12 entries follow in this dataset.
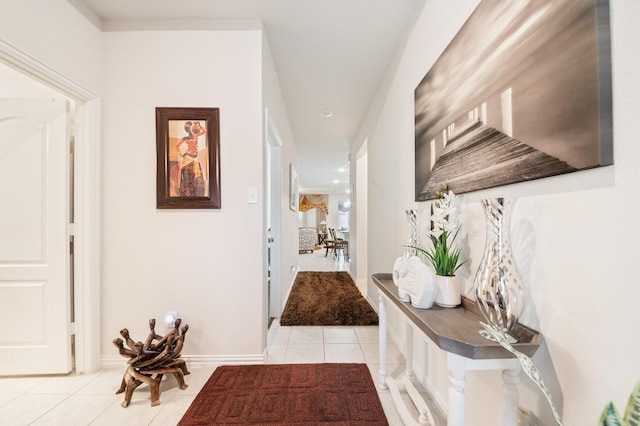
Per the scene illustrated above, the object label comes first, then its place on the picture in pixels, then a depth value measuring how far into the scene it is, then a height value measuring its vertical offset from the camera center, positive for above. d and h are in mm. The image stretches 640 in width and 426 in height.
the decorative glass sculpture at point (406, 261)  1261 -262
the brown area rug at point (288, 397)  1377 -1155
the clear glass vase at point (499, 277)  834 -227
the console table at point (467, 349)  769 -441
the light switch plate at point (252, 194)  1903 +160
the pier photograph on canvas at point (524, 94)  655 +417
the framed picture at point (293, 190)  3834 +420
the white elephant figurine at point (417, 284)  1121 -340
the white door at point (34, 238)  1738 -158
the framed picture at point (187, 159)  1892 +434
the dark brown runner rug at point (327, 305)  2715 -1184
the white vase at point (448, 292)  1145 -373
